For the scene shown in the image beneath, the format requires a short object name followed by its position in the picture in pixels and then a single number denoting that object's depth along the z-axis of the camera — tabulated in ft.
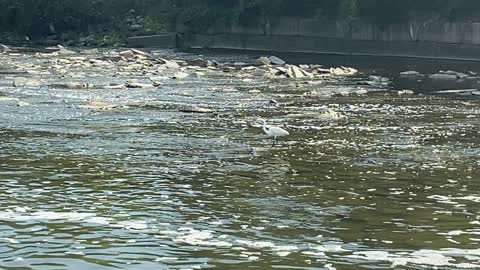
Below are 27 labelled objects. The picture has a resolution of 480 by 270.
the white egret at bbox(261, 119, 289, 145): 79.36
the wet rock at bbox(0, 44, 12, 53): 236.75
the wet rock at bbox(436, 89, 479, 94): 131.85
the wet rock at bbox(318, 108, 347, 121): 98.32
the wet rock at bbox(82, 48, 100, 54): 239.91
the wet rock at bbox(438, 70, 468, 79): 161.74
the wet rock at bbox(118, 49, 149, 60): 210.79
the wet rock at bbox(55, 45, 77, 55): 227.65
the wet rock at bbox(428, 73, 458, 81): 159.84
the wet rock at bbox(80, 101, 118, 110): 104.88
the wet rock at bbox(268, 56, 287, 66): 194.49
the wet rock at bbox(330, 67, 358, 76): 171.42
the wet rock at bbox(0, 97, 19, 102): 112.27
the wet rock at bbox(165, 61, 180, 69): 184.23
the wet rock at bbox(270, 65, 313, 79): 162.91
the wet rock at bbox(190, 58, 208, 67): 192.85
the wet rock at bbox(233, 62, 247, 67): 190.11
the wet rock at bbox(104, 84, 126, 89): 134.31
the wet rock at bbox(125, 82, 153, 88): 135.85
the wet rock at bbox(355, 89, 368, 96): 129.20
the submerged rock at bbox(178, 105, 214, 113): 103.30
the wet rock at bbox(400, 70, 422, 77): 167.43
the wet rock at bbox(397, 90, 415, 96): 130.27
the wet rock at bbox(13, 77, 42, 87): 135.89
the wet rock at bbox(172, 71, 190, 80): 157.34
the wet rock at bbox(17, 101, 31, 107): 106.88
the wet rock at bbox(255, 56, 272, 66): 192.83
